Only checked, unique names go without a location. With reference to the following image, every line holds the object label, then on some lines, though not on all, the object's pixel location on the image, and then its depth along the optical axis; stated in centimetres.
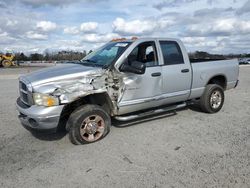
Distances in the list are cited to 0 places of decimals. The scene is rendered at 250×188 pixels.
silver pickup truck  315
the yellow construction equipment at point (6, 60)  2589
